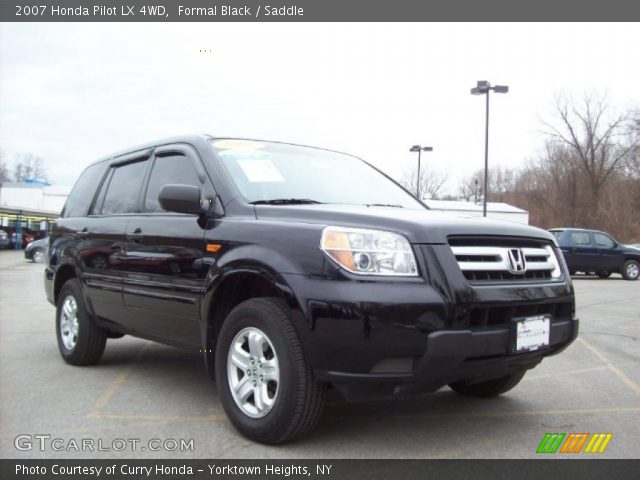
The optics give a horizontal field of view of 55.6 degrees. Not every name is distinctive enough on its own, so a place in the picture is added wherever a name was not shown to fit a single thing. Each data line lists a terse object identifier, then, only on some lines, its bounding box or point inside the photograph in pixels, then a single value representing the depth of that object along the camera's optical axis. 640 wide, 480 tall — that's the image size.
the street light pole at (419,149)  32.38
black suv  3.06
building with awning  62.19
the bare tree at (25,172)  93.69
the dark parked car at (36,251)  25.47
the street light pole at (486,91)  24.31
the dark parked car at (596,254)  20.30
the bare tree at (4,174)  74.81
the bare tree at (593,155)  49.47
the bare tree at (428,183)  54.53
